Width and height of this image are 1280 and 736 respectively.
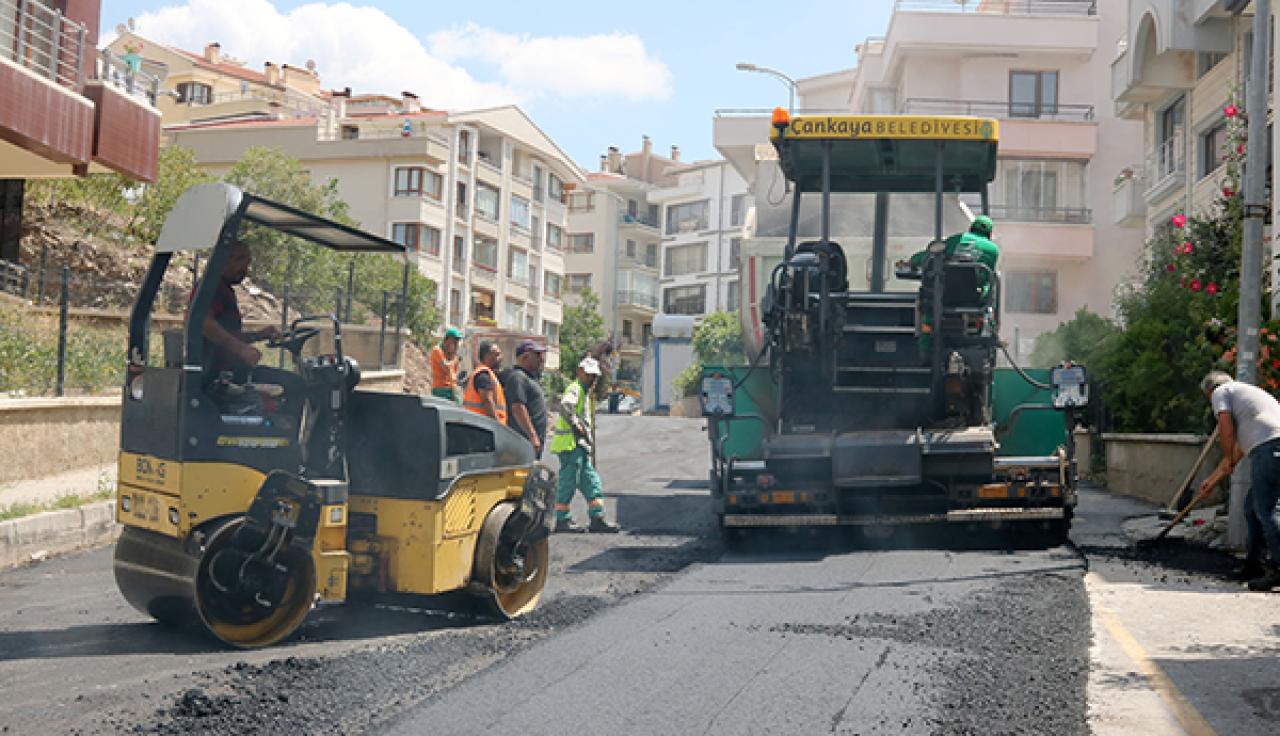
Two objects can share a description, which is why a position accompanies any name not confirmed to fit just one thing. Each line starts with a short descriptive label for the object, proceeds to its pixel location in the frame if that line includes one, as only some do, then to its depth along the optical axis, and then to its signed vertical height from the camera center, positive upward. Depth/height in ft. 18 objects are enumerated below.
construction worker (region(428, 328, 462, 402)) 46.98 +1.25
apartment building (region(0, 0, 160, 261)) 54.70 +12.23
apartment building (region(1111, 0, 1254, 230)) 72.54 +20.78
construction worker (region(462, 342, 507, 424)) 35.47 +0.31
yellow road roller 19.80 -1.20
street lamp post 125.59 +32.27
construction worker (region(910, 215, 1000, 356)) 31.81 +4.07
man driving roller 20.25 +0.98
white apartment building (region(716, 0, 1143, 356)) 125.70 +28.65
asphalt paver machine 31.76 +0.93
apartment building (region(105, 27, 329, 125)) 192.34 +46.42
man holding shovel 28.60 -0.32
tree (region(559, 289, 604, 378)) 216.33 +13.22
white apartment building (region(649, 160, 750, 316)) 232.73 +31.82
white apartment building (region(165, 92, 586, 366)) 169.99 +29.45
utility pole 35.58 +5.67
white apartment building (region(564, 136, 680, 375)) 254.06 +30.21
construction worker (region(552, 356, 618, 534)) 36.99 -1.34
